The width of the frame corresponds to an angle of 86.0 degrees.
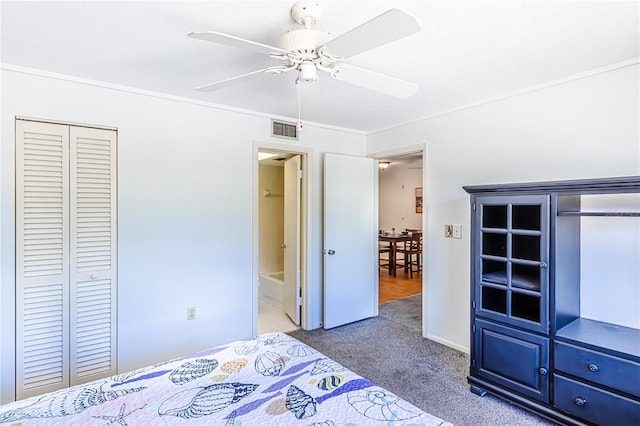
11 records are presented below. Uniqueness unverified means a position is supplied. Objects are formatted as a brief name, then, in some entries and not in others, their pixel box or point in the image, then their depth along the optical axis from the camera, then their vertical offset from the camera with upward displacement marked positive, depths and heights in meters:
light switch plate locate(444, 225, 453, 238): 3.27 -0.15
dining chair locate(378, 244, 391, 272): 7.08 -1.03
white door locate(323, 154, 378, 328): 3.83 -0.29
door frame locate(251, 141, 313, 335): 3.76 -0.19
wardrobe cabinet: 1.93 -0.64
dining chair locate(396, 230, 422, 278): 6.66 -0.69
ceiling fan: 1.27 +0.72
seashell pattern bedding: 1.29 -0.77
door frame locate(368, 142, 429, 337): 3.51 -0.20
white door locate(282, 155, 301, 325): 3.95 -0.30
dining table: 6.54 -0.49
